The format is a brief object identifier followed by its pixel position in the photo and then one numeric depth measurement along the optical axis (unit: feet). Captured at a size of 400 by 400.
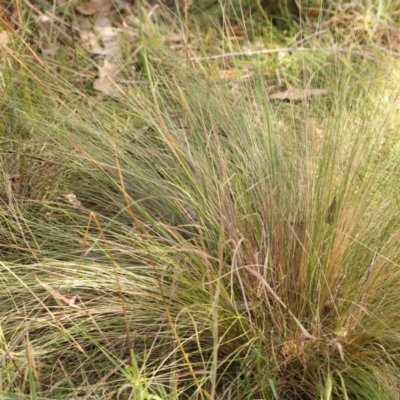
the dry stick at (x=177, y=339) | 5.23
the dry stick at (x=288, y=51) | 10.30
